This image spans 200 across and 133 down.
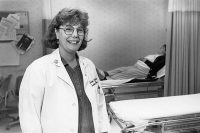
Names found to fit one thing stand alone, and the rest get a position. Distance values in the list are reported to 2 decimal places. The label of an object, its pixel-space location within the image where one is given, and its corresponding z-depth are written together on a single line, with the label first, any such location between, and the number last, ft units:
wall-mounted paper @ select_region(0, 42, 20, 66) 9.79
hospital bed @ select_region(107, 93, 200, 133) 4.86
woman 3.67
